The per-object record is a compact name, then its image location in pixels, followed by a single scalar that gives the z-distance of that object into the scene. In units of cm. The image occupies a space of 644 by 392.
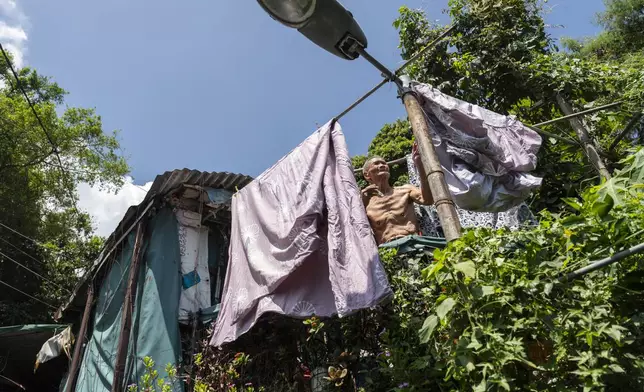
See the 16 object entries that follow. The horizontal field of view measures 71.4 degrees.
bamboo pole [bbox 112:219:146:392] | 480
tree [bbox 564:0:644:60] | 1212
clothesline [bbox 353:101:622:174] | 367
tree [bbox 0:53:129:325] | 1384
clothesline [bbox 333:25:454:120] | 304
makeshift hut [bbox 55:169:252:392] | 528
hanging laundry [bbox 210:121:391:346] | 281
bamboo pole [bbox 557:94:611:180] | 510
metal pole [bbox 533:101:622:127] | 364
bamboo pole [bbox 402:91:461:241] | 228
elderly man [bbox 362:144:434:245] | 408
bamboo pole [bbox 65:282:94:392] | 621
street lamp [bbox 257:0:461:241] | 246
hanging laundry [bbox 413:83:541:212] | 294
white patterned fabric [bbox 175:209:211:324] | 581
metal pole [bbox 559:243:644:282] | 154
